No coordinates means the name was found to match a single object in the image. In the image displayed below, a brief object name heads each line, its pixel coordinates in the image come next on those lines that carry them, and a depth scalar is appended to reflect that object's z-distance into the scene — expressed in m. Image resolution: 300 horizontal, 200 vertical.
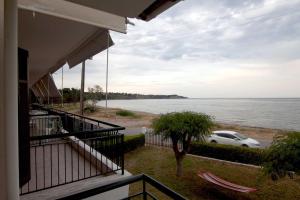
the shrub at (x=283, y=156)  4.91
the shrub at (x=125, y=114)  39.70
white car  13.14
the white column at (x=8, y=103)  1.39
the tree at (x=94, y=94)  43.78
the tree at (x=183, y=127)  7.82
